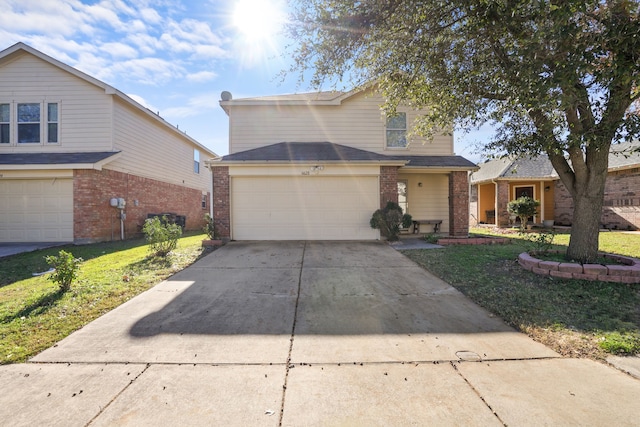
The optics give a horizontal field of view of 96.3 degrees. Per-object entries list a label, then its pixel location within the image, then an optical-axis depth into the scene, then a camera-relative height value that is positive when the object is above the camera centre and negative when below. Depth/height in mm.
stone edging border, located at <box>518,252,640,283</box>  5023 -1086
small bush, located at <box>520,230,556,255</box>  6379 -750
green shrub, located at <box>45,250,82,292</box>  4868 -964
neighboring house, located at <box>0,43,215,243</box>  10375 +2390
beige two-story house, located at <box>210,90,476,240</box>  10016 +1491
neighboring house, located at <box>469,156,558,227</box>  15461 +1366
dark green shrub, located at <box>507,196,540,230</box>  13555 +209
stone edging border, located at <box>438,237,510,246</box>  9586 -995
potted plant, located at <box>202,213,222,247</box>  9508 -681
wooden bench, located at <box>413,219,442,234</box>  11703 -455
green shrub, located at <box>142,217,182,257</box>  7637 -617
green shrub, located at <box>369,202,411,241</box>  9836 -274
